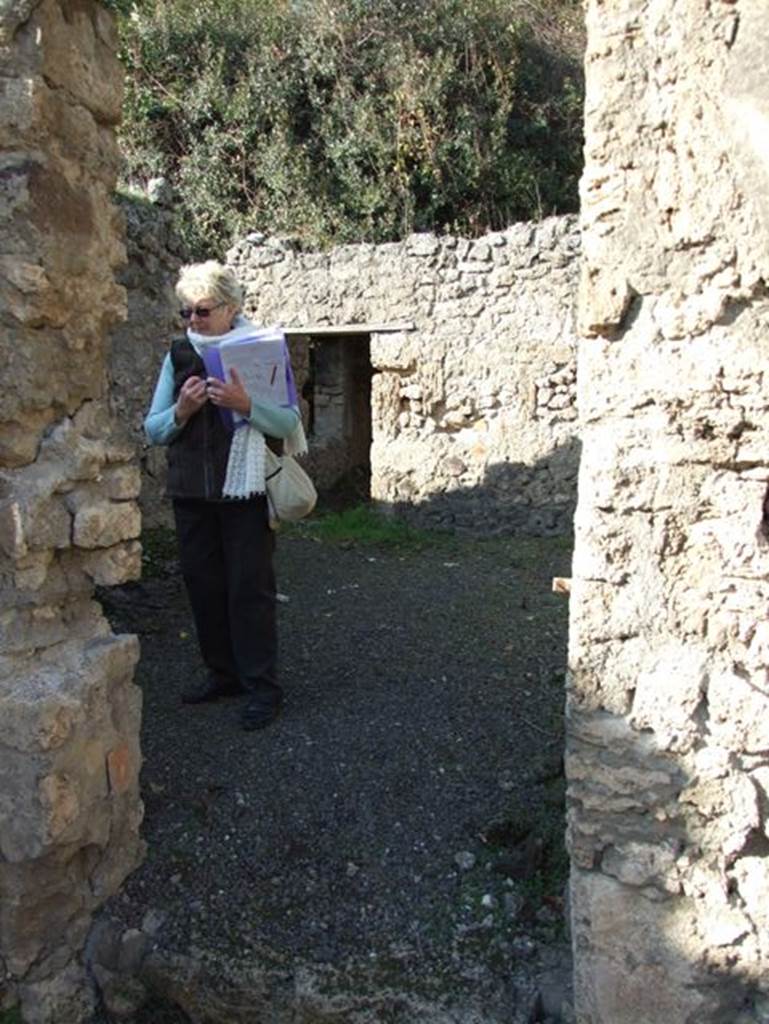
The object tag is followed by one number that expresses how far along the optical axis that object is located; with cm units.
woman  371
